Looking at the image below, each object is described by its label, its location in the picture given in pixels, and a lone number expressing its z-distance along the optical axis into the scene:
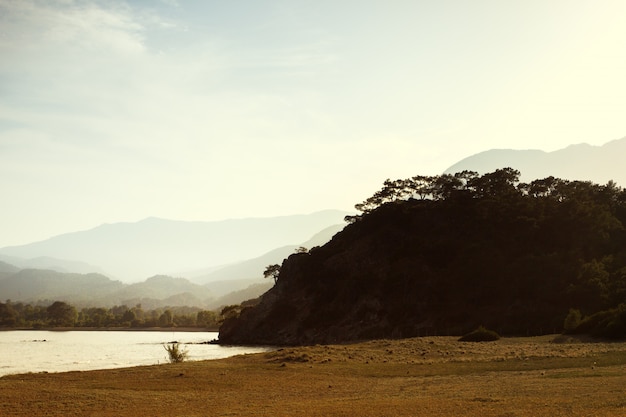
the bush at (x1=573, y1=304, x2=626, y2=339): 56.97
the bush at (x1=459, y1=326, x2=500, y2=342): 67.38
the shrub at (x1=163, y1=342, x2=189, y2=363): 56.31
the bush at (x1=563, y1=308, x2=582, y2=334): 68.00
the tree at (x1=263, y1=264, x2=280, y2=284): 171.76
